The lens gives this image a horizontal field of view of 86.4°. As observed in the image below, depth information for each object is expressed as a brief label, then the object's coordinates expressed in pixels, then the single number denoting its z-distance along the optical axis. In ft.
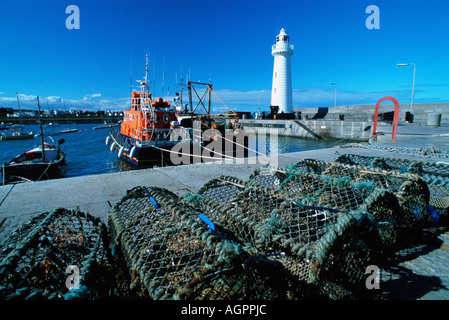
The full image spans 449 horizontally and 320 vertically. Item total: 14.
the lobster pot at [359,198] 6.38
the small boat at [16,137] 117.91
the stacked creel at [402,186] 7.48
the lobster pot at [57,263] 3.94
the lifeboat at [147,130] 43.39
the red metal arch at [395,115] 34.84
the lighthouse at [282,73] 125.18
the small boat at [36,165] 36.88
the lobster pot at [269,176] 9.97
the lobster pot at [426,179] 8.12
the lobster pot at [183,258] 3.89
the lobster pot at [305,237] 4.73
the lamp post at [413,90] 81.22
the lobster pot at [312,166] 10.93
